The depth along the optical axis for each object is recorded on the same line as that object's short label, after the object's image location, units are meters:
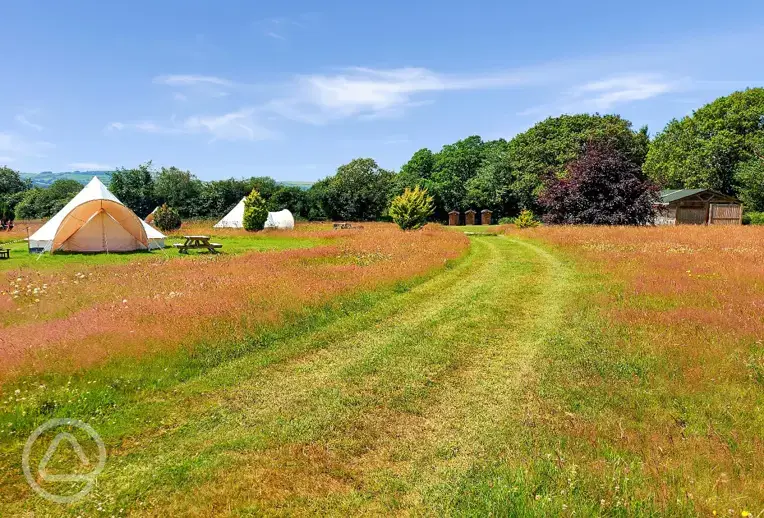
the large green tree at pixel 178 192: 70.69
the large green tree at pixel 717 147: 47.00
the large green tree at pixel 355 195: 69.19
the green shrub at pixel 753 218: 39.62
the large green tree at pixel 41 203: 74.44
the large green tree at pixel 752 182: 43.16
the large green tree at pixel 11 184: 86.31
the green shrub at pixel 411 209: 34.19
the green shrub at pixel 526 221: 39.81
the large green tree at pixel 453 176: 68.31
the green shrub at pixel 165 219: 42.38
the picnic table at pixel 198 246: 25.50
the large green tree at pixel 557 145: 53.91
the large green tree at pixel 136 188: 67.12
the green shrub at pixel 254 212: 42.34
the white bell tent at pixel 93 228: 25.39
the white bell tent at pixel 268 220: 51.38
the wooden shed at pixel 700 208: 41.72
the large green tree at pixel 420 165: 79.12
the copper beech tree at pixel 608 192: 34.12
